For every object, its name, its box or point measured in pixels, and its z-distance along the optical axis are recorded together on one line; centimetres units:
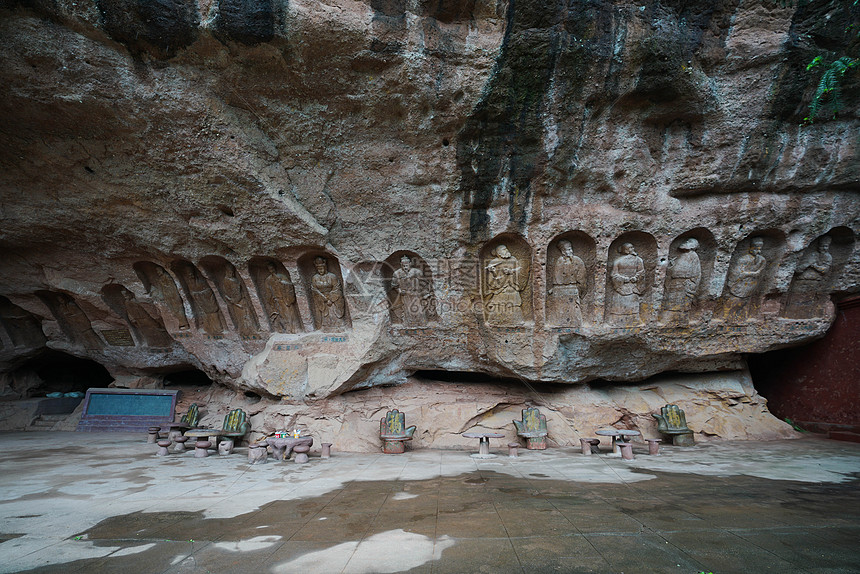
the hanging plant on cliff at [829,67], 579
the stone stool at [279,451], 653
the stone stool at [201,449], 685
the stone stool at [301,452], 632
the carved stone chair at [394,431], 725
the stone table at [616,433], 664
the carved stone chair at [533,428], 754
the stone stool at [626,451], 636
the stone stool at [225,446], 707
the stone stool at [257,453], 633
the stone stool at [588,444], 689
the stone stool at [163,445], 695
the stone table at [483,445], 693
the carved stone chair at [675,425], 764
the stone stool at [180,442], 709
